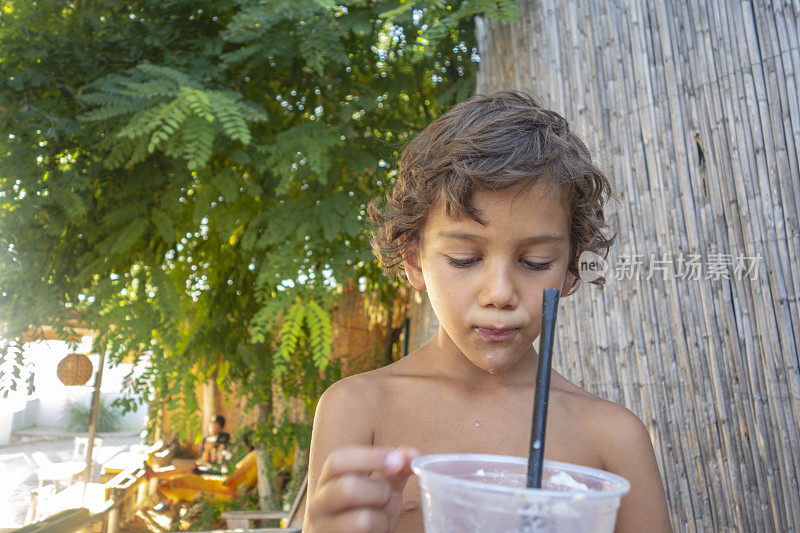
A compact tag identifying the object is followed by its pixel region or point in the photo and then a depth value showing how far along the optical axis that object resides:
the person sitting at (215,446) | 8.23
